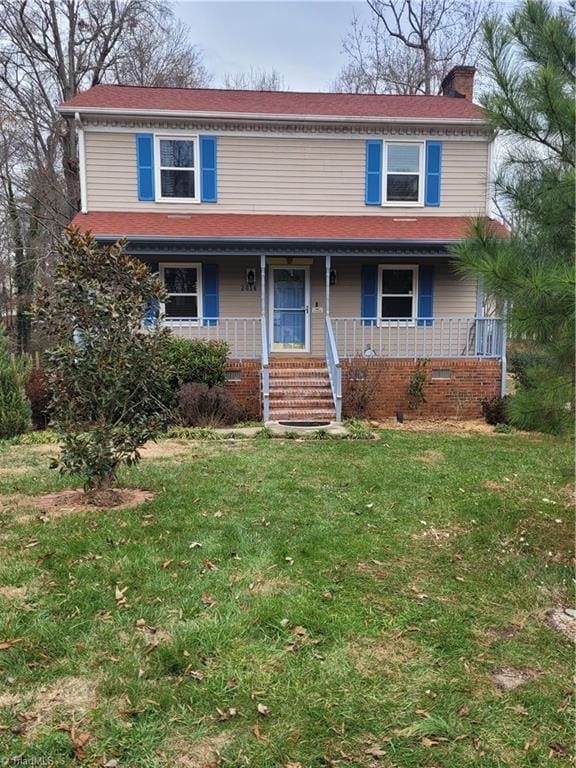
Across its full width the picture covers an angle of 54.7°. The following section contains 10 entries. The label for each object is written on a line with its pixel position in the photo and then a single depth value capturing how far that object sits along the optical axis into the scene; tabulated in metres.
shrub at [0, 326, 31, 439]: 9.14
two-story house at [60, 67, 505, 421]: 11.81
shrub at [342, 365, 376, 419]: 10.73
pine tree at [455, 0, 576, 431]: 3.54
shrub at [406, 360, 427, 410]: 11.00
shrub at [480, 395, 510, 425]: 10.47
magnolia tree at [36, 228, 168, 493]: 5.09
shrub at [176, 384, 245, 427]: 9.83
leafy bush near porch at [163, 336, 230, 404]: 10.30
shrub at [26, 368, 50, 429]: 10.11
